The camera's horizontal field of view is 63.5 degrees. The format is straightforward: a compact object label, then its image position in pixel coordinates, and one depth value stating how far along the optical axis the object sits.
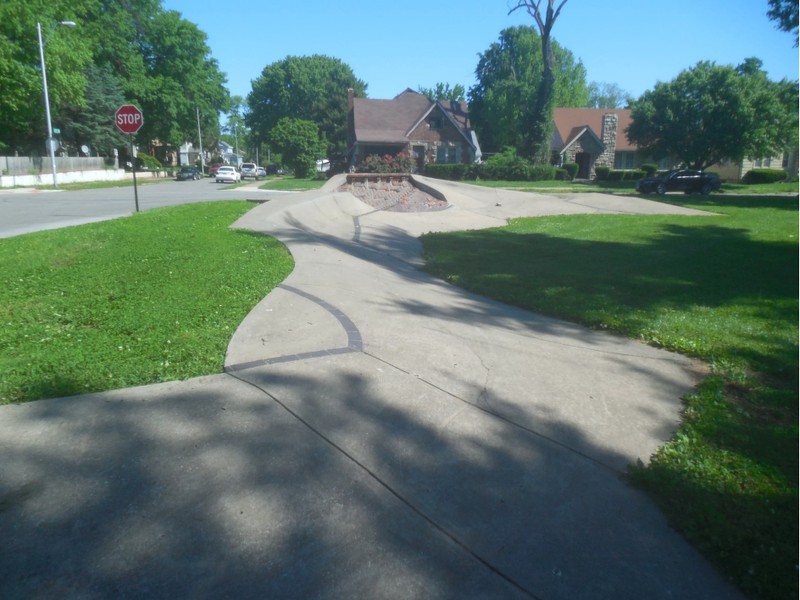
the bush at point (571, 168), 47.30
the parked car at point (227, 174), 51.19
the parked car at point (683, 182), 33.59
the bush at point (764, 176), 44.91
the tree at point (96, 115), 50.97
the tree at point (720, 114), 37.91
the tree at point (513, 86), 53.91
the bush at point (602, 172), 47.06
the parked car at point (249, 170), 67.69
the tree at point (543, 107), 41.06
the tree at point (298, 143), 48.31
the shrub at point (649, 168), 49.34
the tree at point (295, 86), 80.44
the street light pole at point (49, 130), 35.69
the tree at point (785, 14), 26.81
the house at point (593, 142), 54.03
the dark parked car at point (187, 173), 58.94
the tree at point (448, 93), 77.19
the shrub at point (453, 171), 42.47
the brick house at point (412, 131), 48.62
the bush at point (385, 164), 30.33
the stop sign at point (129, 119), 14.92
